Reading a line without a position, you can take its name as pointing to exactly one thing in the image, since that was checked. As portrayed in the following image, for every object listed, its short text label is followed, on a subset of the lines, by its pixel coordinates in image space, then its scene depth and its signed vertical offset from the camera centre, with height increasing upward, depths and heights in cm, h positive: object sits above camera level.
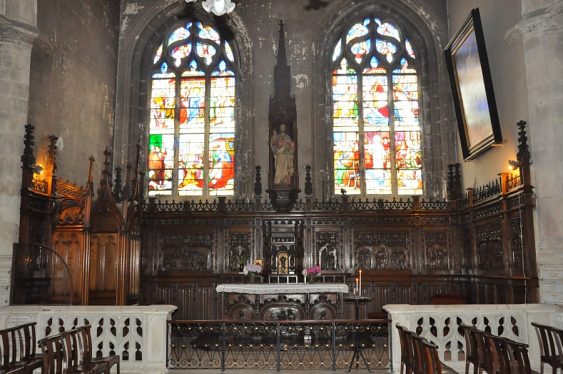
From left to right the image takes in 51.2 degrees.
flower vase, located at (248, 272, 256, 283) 1210 -23
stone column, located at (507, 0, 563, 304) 953 +244
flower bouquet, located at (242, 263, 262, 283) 1198 -7
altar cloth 1052 -41
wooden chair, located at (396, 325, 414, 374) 648 -97
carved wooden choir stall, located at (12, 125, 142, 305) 1101 +47
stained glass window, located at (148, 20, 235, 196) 1638 +431
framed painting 1237 +390
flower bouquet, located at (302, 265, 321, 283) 1172 -16
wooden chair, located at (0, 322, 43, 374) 641 -105
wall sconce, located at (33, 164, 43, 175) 1141 +193
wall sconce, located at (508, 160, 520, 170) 1109 +189
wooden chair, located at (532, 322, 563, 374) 665 -103
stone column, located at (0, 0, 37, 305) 1009 +292
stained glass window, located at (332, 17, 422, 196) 1611 +425
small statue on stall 1449 +271
